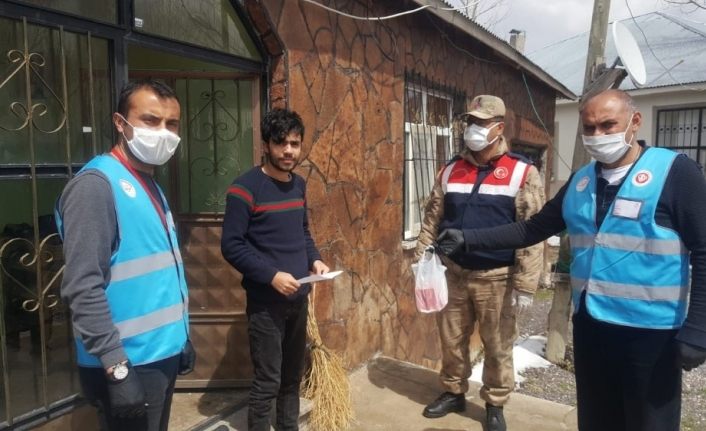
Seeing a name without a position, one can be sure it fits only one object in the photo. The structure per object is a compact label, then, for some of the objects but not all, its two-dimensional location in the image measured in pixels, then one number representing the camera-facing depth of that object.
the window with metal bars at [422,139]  5.58
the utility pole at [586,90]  5.25
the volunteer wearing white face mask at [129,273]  1.76
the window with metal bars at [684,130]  14.46
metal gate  2.33
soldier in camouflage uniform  3.35
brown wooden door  3.72
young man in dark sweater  2.69
